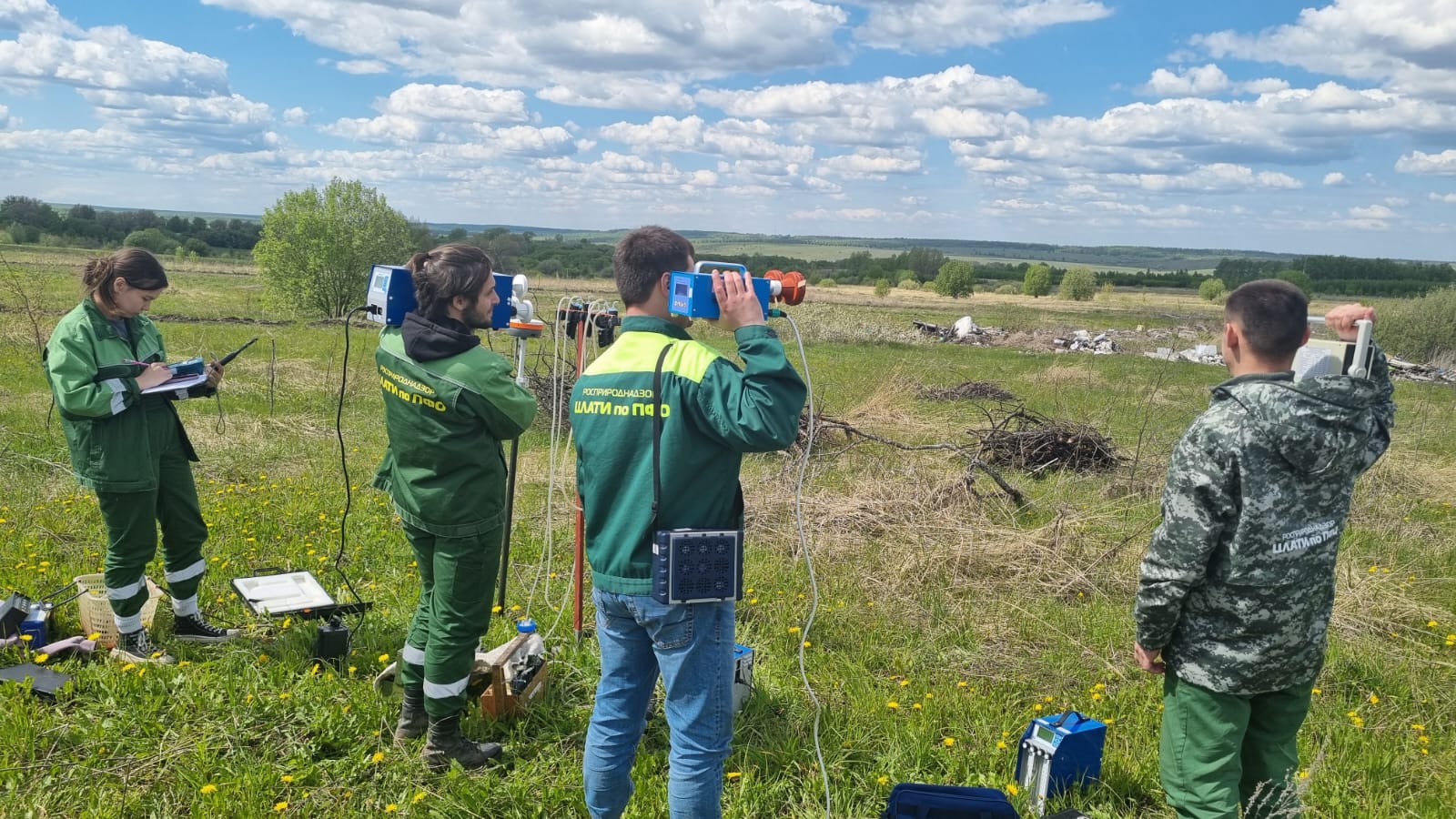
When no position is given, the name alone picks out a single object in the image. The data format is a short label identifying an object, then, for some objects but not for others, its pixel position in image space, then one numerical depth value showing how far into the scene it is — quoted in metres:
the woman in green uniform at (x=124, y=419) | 4.11
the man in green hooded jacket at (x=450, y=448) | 3.39
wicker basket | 4.57
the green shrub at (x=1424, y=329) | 23.08
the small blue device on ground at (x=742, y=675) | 4.09
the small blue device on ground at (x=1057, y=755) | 3.50
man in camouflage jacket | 2.66
